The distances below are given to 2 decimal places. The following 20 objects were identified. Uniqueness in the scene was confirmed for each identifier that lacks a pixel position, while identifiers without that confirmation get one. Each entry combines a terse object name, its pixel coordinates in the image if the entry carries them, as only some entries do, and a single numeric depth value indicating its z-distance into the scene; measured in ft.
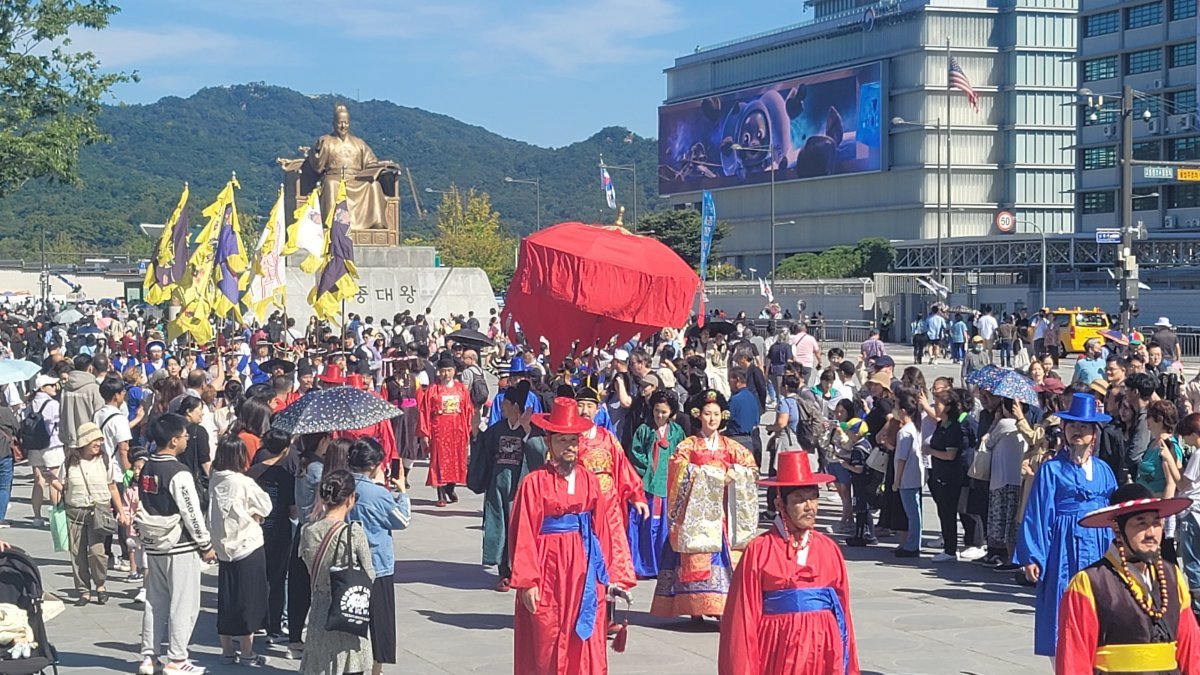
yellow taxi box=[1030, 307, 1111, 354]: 130.11
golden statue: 136.77
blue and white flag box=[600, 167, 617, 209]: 165.58
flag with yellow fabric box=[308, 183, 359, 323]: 69.26
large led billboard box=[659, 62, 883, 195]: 296.71
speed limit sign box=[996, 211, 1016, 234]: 219.41
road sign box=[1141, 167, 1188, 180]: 84.07
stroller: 23.35
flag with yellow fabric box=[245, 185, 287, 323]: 74.33
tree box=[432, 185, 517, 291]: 250.78
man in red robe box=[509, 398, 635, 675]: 24.43
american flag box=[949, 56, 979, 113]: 250.57
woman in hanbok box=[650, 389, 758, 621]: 31.89
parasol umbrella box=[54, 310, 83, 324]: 129.49
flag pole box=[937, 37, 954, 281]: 260.33
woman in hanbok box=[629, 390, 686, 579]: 37.32
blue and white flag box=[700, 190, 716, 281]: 102.36
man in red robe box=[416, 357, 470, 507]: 53.52
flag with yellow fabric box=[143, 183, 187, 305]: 71.46
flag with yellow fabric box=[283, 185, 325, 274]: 71.61
